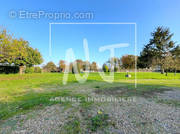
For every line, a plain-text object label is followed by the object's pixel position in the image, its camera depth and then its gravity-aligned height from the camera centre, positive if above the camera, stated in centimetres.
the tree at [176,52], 1752 +371
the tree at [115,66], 2468 +78
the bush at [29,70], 2152 -67
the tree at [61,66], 3992 +93
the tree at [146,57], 1978 +302
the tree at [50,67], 3957 +39
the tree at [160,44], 1877 +605
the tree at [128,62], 3050 +261
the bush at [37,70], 2657 -80
